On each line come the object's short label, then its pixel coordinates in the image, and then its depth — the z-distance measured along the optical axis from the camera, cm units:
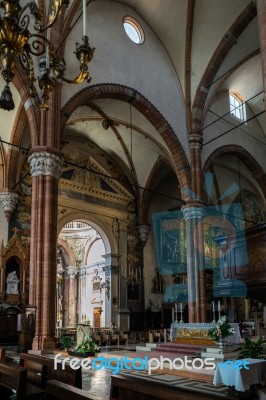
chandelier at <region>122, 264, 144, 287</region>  2183
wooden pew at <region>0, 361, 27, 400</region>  482
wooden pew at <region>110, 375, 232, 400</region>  396
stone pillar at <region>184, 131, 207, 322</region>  1625
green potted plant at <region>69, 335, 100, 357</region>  1159
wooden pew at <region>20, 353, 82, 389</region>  559
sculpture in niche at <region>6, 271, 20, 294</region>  1655
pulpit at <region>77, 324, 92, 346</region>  1213
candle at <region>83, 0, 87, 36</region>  554
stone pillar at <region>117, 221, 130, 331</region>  2098
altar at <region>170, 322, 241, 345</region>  1304
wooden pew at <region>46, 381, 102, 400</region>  392
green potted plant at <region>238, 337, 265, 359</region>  801
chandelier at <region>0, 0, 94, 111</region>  491
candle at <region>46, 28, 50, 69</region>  633
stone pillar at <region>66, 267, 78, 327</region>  2436
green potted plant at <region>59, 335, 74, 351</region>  1193
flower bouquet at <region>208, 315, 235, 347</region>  1083
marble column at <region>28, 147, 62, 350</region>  1156
